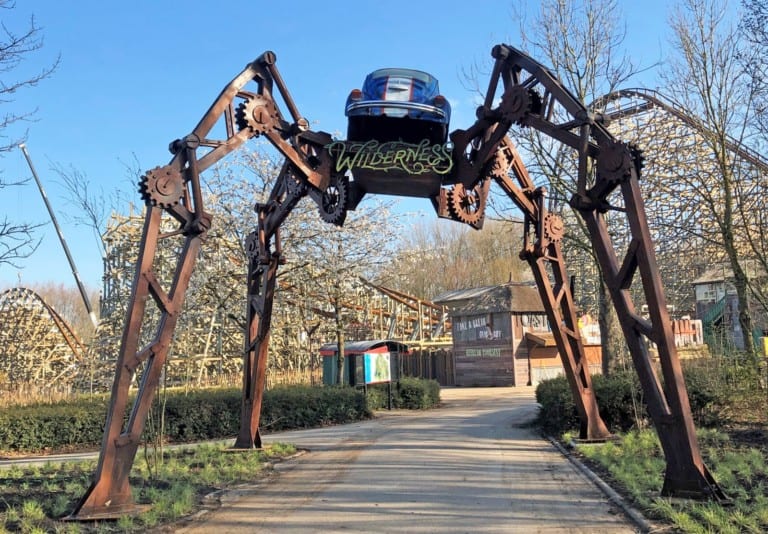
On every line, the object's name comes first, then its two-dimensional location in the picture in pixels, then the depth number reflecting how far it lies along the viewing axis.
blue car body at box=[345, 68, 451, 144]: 8.17
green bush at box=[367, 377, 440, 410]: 20.53
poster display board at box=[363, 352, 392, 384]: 19.42
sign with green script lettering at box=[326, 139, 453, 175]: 8.15
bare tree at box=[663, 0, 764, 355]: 13.80
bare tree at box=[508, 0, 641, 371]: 14.93
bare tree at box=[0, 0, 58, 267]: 9.12
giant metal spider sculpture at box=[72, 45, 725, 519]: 5.85
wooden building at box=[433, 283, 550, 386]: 32.31
